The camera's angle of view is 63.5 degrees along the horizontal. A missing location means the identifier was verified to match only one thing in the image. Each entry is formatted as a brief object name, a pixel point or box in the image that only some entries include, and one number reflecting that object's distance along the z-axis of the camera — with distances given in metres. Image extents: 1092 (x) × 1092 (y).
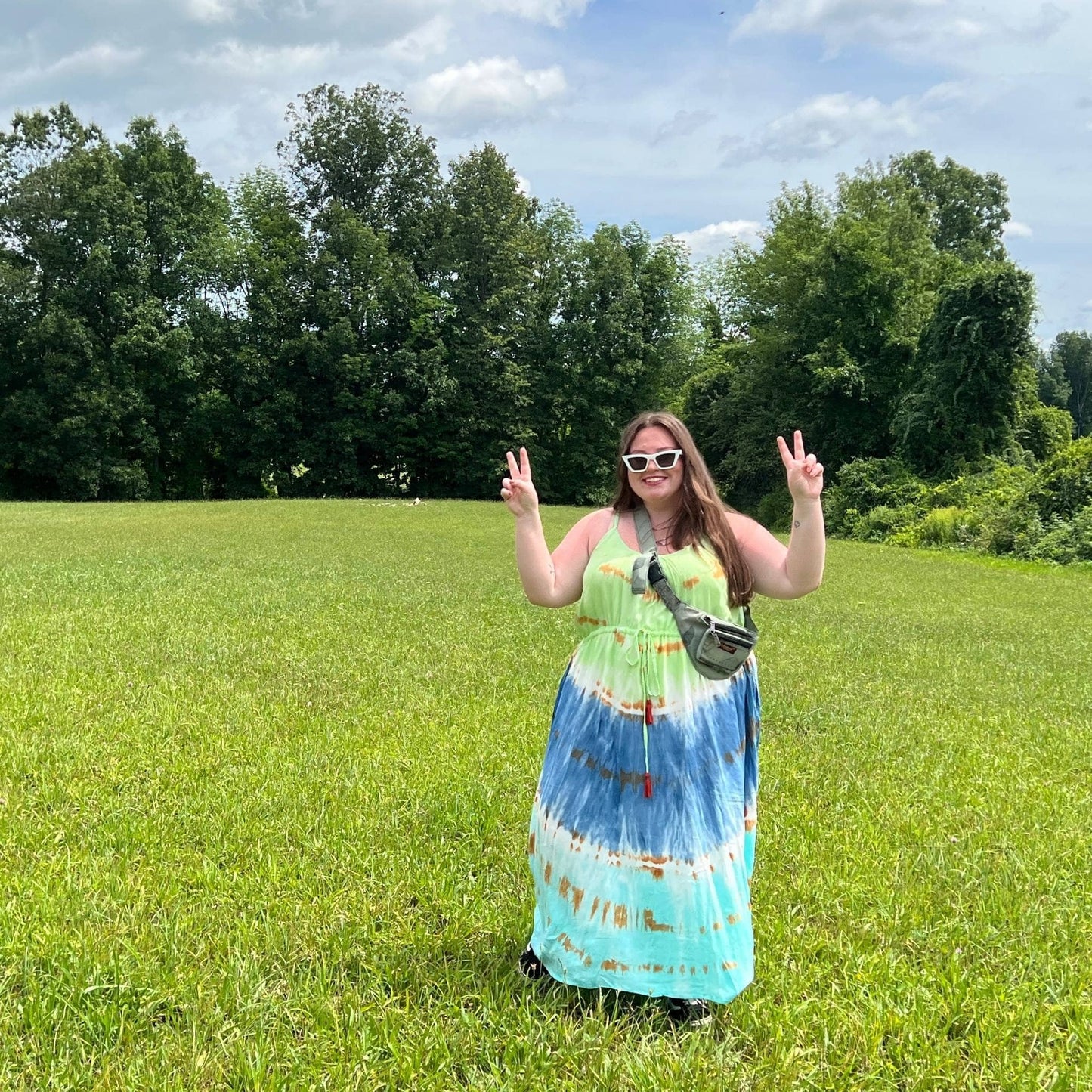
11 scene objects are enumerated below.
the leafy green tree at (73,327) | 35.12
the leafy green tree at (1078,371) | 84.06
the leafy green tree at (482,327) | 41.56
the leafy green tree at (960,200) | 48.56
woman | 2.58
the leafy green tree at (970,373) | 28.77
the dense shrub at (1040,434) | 32.19
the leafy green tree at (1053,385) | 73.81
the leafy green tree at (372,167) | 43.00
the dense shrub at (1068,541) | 19.00
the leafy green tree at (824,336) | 35.91
